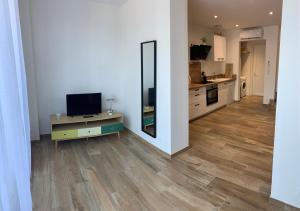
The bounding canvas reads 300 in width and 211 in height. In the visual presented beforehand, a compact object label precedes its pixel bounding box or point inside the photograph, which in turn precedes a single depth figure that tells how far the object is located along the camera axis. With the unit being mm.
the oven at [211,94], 6210
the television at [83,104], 4367
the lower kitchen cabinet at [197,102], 5507
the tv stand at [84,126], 4027
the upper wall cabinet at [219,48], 7273
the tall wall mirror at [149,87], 3730
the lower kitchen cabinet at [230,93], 7699
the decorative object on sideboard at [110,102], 4993
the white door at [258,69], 9094
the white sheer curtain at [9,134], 1236
